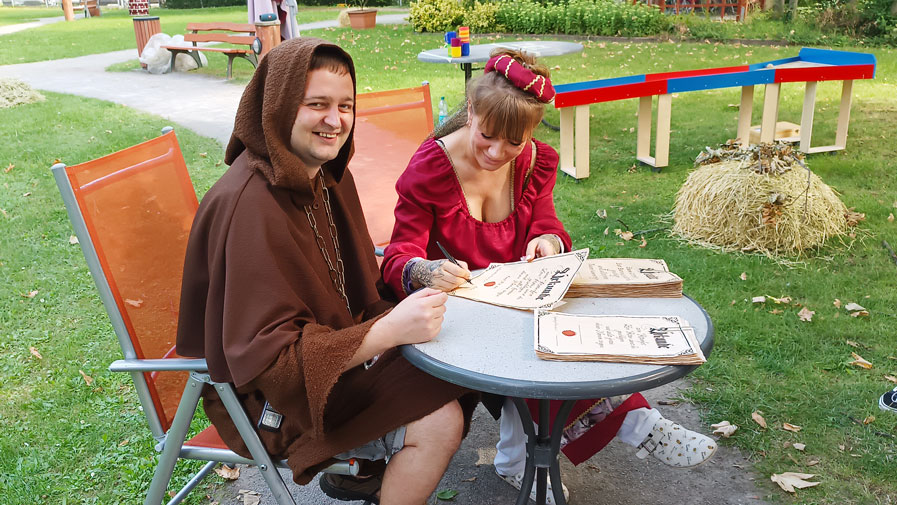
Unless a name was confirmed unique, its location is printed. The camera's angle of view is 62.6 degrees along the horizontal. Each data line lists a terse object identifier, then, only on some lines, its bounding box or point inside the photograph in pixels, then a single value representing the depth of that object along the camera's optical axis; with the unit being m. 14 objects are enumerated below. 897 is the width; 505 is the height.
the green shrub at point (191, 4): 31.30
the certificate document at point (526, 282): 2.09
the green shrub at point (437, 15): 18.00
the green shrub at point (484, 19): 17.16
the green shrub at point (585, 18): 15.55
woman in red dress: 2.33
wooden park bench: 12.12
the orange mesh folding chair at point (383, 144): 3.60
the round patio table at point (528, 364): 1.67
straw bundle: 4.94
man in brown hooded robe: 1.85
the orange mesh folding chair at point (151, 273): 2.08
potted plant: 19.58
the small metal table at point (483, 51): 7.51
